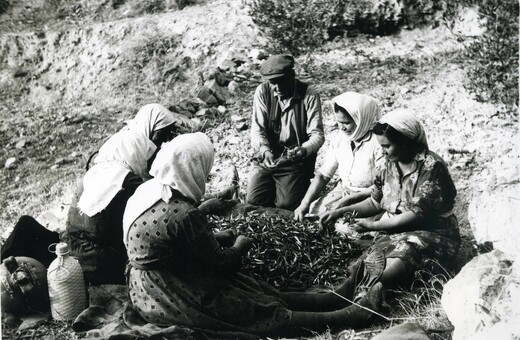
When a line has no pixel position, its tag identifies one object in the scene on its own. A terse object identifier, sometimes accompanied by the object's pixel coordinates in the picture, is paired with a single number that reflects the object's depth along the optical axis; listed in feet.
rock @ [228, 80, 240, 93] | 29.45
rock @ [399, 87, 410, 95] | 26.78
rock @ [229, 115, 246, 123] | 28.07
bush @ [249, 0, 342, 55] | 30.63
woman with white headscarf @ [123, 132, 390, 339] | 12.64
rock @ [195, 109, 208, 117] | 28.34
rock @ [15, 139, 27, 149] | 28.78
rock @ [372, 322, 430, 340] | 11.92
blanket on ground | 12.82
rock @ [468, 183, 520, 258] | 12.80
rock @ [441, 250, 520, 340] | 11.39
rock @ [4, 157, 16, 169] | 27.20
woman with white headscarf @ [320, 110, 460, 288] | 15.24
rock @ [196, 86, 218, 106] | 28.91
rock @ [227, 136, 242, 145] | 26.91
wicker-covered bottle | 15.30
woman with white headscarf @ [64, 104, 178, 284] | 15.61
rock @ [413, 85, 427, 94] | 26.49
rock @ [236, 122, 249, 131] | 27.66
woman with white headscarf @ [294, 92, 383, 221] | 17.72
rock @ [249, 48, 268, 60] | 30.42
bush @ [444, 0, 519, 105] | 21.30
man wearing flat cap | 20.67
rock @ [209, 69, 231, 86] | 29.78
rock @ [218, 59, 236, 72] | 30.14
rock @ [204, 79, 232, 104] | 29.07
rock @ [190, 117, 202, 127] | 27.63
